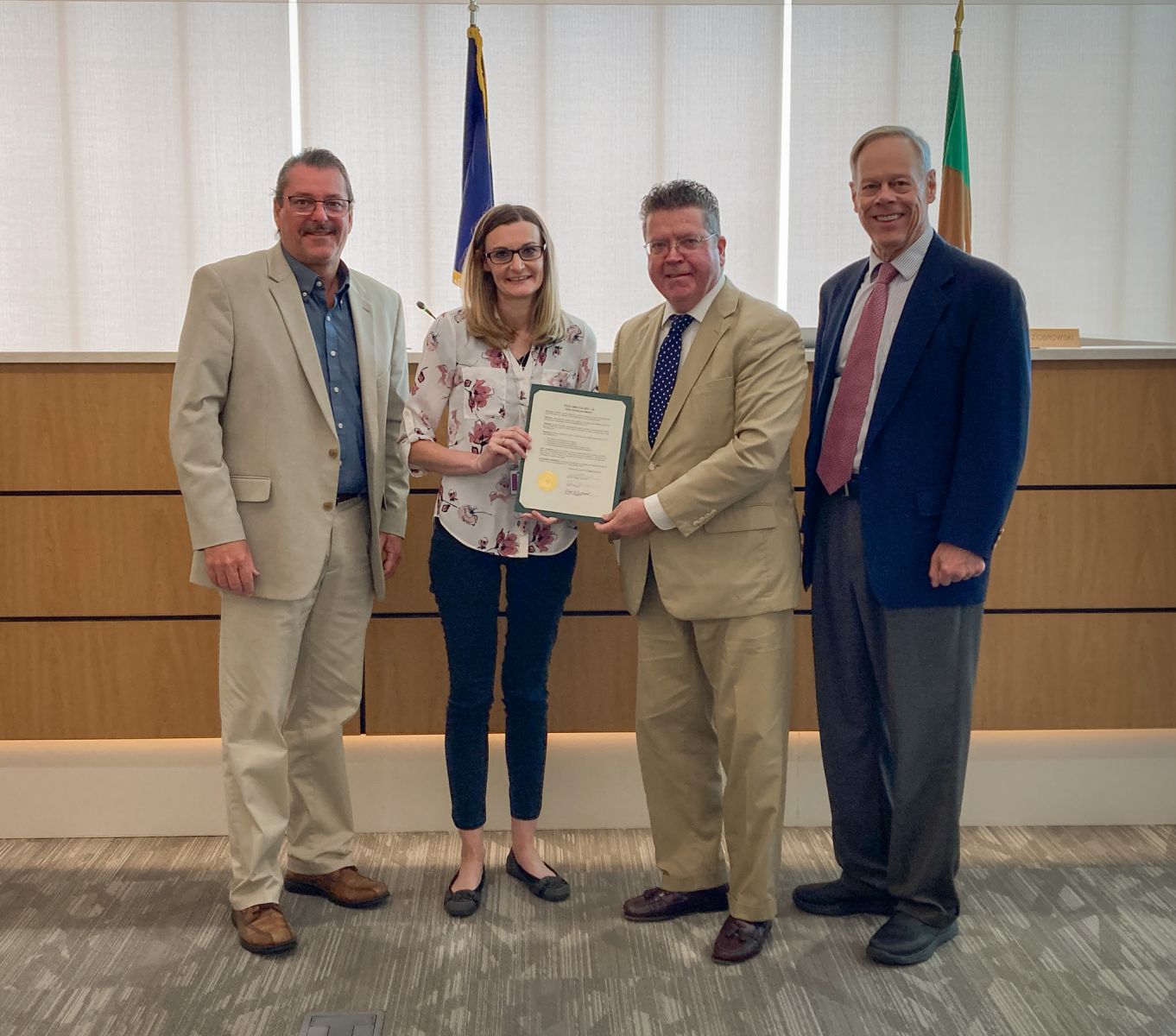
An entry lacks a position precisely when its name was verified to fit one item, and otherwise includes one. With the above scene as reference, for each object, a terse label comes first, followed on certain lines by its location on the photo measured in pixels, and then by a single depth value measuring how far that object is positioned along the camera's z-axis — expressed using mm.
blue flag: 4164
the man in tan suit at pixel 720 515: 2162
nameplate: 3064
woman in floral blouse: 2270
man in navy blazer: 2102
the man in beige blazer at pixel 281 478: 2227
